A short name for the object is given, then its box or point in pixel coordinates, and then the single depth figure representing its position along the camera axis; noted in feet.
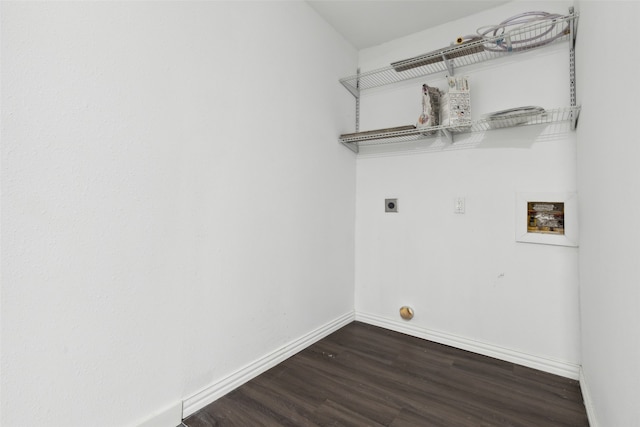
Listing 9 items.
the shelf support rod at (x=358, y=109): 7.61
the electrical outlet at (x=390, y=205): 6.95
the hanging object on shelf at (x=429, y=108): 5.81
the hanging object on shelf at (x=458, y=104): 5.53
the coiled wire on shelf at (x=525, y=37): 4.83
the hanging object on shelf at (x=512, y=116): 4.74
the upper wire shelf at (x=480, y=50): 5.03
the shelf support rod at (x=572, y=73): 4.91
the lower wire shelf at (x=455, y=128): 4.99
